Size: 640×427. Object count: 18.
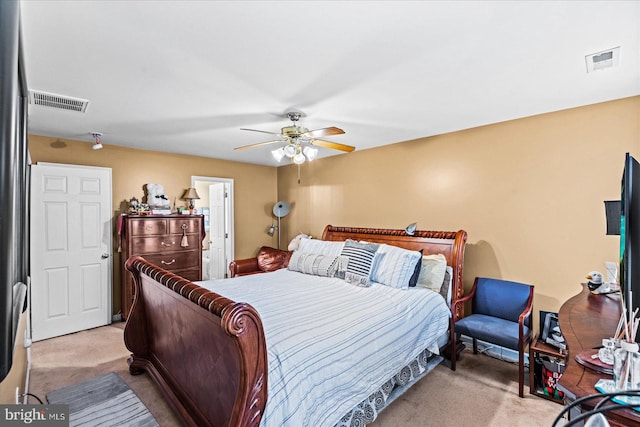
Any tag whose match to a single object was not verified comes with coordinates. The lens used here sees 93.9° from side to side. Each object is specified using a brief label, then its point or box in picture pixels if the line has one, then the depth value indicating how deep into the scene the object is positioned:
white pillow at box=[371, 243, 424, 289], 3.11
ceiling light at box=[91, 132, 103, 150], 3.64
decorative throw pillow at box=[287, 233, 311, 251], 4.99
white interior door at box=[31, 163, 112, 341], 3.64
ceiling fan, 2.88
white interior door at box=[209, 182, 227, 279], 5.61
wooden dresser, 4.06
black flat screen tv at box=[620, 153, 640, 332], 1.12
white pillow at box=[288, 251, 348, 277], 3.51
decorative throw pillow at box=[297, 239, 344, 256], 3.89
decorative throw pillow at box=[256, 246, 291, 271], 5.06
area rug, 2.18
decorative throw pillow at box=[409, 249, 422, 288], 3.12
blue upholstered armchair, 2.62
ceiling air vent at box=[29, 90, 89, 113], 2.42
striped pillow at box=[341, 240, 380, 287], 3.24
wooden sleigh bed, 1.40
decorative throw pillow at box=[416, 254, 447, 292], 3.14
